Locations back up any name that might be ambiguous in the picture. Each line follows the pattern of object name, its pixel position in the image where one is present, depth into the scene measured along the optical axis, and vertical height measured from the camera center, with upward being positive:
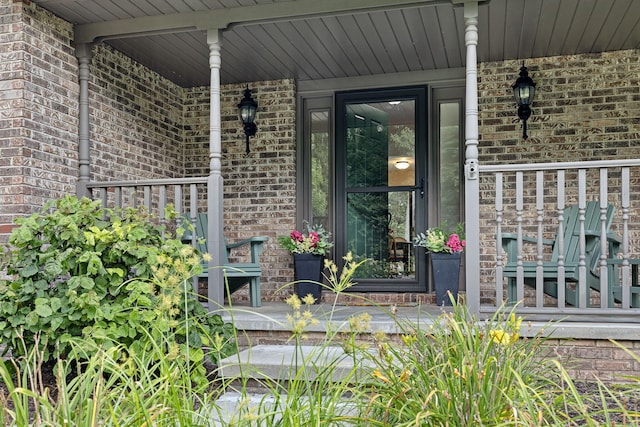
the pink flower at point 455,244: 4.98 -0.27
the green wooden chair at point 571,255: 4.17 -0.32
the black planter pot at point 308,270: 5.43 -0.52
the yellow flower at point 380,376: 1.88 -0.52
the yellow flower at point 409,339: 2.09 -0.45
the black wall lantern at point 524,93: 5.36 +1.06
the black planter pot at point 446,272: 4.99 -0.50
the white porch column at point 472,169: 3.94 +0.29
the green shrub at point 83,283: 3.29 -0.40
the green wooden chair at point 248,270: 4.88 -0.47
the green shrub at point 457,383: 1.73 -0.52
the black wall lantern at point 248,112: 6.02 +1.02
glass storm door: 5.82 +0.29
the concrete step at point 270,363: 3.17 -0.84
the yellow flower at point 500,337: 1.81 -0.38
